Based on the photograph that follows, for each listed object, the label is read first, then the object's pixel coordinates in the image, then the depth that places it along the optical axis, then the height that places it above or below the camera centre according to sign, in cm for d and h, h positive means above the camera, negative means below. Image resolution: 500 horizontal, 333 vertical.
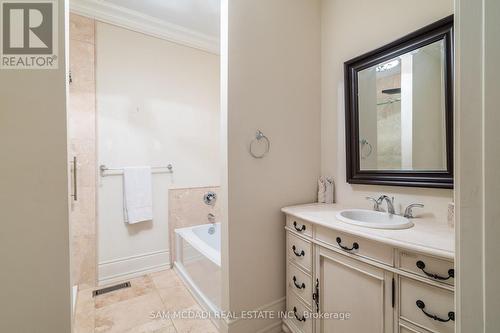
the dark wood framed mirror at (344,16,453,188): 119 +35
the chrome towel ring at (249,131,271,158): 151 +18
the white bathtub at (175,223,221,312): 167 -88
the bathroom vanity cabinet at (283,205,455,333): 84 -57
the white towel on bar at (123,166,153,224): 224 -30
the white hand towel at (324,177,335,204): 178 -21
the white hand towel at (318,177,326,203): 179 -21
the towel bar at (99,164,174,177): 215 -4
